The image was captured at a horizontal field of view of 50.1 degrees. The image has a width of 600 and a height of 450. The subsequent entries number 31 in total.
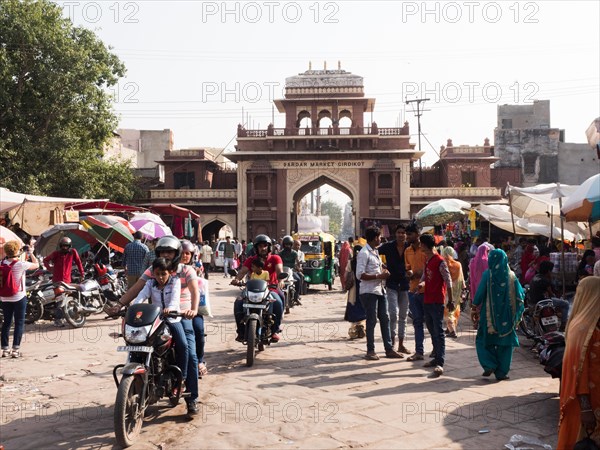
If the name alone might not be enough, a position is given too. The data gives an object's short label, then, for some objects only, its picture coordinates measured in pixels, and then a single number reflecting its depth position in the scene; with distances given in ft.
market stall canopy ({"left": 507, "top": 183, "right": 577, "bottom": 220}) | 31.54
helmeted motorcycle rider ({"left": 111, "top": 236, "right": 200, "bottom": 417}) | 16.44
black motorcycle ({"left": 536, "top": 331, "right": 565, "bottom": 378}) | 16.81
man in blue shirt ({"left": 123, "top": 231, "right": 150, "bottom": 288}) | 35.09
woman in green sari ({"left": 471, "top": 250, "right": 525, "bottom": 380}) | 20.77
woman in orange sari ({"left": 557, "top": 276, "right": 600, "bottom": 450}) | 11.37
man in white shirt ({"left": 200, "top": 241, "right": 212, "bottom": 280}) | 72.59
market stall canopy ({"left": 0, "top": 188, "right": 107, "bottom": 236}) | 46.21
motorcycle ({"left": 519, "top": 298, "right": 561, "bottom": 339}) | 23.59
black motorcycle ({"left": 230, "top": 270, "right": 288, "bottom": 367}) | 22.65
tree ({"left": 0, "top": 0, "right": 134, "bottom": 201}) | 66.80
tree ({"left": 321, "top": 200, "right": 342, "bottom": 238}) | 408.46
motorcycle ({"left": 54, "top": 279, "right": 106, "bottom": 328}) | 32.96
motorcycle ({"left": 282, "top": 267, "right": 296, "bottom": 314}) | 35.91
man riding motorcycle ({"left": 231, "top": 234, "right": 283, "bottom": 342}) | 24.81
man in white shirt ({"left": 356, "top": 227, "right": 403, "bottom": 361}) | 24.13
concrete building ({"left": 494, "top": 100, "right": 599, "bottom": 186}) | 130.62
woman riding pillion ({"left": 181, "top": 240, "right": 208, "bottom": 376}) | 19.04
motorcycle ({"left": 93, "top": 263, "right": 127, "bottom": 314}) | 37.11
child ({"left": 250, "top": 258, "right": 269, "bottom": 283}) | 24.97
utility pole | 124.36
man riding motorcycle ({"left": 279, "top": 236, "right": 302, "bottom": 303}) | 38.70
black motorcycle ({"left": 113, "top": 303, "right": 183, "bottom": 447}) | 14.06
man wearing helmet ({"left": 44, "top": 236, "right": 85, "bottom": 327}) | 33.19
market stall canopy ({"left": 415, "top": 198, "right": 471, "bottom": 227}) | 50.57
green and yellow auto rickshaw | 58.34
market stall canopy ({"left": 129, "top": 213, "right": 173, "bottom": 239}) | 44.04
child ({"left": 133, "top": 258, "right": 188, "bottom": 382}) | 16.26
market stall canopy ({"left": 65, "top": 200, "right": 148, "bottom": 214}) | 47.01
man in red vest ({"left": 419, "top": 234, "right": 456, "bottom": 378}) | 21.99
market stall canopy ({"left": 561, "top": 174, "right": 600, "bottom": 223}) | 21.79
